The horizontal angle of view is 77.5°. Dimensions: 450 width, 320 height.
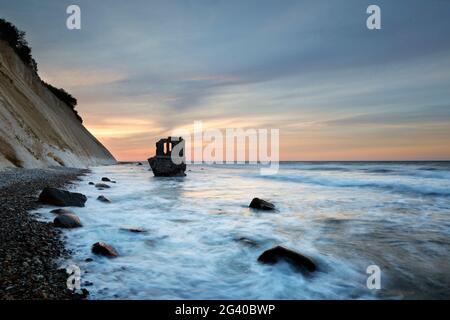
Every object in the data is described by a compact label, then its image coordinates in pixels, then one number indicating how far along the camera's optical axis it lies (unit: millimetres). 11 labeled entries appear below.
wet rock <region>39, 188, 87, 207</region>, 7188
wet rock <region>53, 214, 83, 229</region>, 5512
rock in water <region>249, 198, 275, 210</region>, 9391
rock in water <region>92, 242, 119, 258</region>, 4371
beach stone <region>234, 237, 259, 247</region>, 5562
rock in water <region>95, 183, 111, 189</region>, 13645
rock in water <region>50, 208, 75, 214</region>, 6345
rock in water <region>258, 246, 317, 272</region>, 4305
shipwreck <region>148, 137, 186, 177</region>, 22344
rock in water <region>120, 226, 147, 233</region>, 6102
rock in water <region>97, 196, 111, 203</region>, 9606
